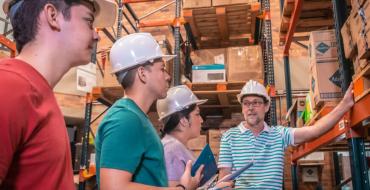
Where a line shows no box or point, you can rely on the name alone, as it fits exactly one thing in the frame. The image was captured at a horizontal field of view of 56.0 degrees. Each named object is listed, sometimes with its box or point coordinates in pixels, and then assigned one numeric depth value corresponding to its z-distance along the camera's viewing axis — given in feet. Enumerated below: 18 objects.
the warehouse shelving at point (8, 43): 16.87
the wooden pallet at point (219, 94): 18.76
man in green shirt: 5.16
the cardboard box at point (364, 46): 6.72
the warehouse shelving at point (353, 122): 7.42
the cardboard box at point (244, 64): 18.57
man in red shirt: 2.87
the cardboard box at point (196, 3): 18.56
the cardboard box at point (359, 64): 7.23
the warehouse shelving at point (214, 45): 18.42
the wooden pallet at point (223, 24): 18.93
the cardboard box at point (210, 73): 18.86
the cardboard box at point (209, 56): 19.66
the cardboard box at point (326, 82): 9.89
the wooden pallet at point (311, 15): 13.12
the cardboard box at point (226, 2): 18.51
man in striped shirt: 10.06
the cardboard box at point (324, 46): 10.27
